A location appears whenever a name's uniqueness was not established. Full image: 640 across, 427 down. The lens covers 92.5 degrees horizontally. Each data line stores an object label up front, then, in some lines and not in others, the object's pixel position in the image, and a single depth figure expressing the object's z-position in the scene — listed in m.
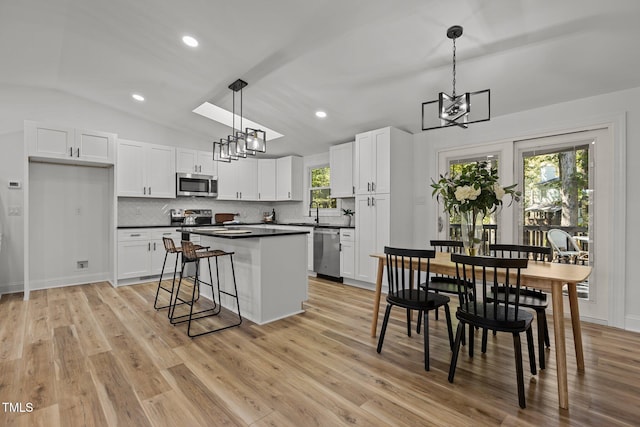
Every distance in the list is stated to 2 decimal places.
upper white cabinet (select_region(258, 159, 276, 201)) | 6.50
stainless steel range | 5.57
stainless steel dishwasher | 5.03
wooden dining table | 1.79
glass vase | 2.38
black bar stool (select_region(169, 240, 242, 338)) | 2.99
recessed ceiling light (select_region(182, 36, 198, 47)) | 2.97
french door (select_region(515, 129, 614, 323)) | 3.12
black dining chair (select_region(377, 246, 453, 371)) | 2.25
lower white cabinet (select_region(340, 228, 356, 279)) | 4.76
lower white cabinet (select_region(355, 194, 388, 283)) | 4.32
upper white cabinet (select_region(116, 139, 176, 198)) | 4.84
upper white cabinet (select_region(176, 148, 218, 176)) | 5.43
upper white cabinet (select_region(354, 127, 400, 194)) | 4.30
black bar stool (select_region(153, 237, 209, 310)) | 3.41
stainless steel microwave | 5.42
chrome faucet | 6.07
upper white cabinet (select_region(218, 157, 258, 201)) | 6.04
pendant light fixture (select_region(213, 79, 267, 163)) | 3.33
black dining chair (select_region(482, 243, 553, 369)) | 2.22
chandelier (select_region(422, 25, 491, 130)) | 2.27
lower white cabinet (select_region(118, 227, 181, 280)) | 4.66
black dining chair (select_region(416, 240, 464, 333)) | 2.73
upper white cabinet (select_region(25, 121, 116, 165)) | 4.11
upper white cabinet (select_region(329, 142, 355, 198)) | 5.13
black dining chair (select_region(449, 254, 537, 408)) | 1.80
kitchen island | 3.15
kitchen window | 5.93
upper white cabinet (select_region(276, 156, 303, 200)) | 6.25
